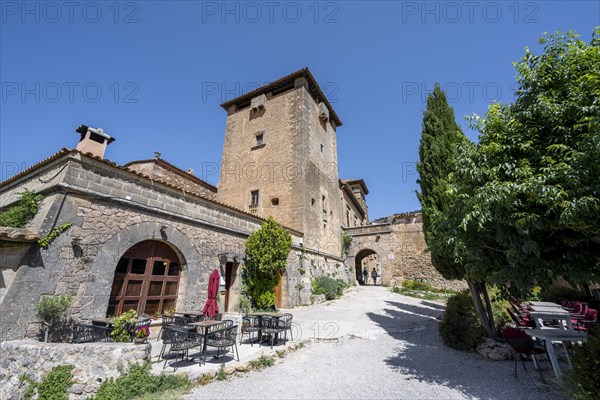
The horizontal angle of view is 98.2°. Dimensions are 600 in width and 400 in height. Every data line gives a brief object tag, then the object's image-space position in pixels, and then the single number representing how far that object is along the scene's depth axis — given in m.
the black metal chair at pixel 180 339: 4.83
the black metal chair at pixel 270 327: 6.28
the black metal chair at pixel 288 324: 6.71
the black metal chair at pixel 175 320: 6.19
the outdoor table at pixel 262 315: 6.54
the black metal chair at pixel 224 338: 5.08
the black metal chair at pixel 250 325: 6.63
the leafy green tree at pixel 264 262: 9.84
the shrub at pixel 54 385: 3.99
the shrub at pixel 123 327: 4.98
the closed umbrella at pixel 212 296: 6.81
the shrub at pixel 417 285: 16.92
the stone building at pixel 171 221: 5.21
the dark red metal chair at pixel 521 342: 4.52
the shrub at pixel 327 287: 13.58
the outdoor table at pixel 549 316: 5.43
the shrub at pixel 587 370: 3.23
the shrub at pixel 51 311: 4.81
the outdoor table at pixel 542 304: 7.02
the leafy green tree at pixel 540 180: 3.16
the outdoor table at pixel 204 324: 5.11
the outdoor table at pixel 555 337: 4.23
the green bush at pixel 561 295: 9.99
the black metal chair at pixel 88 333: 5.04
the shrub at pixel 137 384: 3.92
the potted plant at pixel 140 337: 4.62
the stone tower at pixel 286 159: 14.76
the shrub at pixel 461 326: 6.42
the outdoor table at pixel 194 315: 6.45
